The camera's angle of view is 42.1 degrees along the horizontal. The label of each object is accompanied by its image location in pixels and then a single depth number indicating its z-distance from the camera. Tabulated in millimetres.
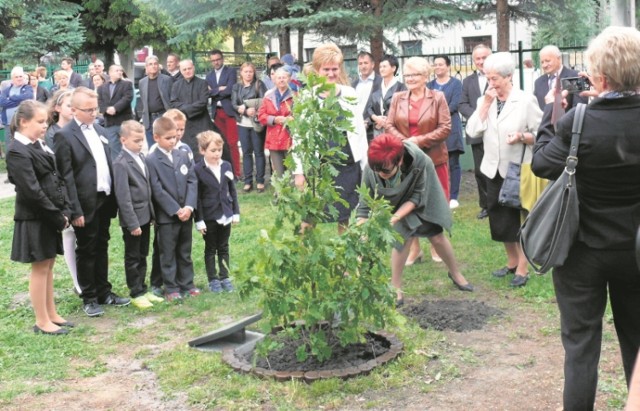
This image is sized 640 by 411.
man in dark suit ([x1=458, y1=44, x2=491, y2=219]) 9992
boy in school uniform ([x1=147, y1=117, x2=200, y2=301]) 7285
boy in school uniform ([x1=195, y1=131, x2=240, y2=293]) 7477
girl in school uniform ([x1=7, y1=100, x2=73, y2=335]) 6258
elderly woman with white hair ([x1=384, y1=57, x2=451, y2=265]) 7625
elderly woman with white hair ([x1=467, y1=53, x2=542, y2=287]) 6871
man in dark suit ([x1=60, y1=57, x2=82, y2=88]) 17122
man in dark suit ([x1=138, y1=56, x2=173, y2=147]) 13422
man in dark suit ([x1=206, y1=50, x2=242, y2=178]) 13531
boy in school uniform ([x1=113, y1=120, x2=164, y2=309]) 7117
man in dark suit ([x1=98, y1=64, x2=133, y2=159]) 13844
